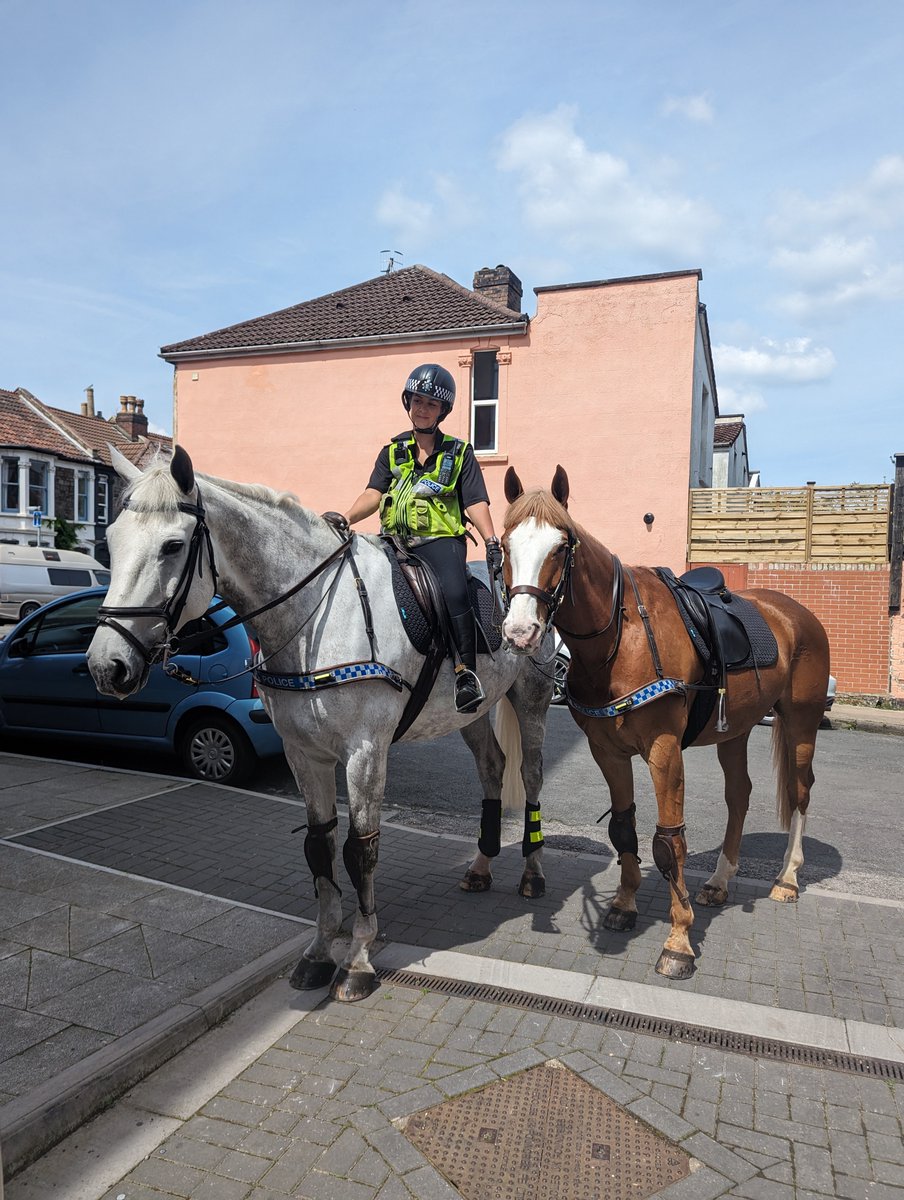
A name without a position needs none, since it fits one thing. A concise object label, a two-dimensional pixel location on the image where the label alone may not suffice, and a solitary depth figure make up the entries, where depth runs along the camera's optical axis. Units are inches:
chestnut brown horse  144.6
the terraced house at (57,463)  1396.4
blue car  294.8
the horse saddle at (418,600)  157.3
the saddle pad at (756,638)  187.9
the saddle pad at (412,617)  156.6
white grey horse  122.2
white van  997.2
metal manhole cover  104.0
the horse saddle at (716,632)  176.2
